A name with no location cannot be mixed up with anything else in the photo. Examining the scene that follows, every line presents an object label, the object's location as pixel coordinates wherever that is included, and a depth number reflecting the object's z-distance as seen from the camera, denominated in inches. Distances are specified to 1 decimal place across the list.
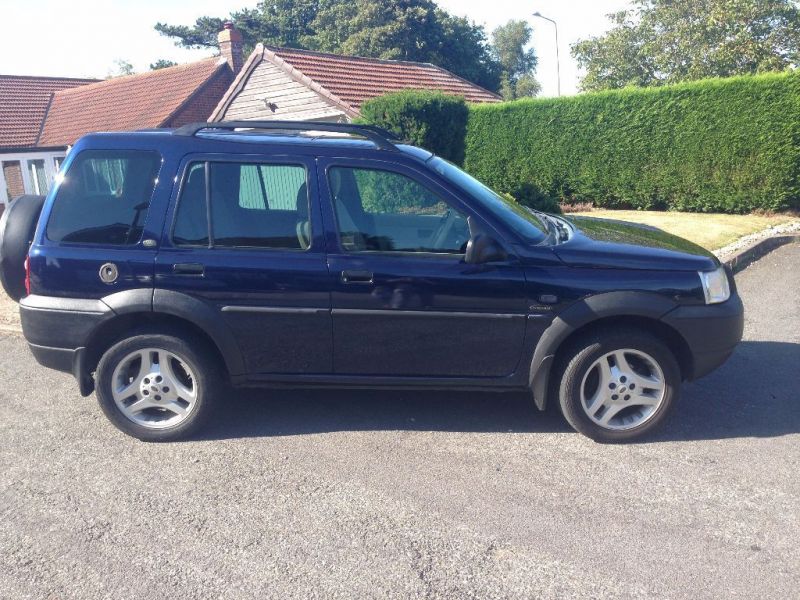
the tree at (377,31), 1637.6
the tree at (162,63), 1993.1
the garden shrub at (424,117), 558.3
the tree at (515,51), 3186.5
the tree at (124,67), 3782.0
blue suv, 174.9
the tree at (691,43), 1021.2
